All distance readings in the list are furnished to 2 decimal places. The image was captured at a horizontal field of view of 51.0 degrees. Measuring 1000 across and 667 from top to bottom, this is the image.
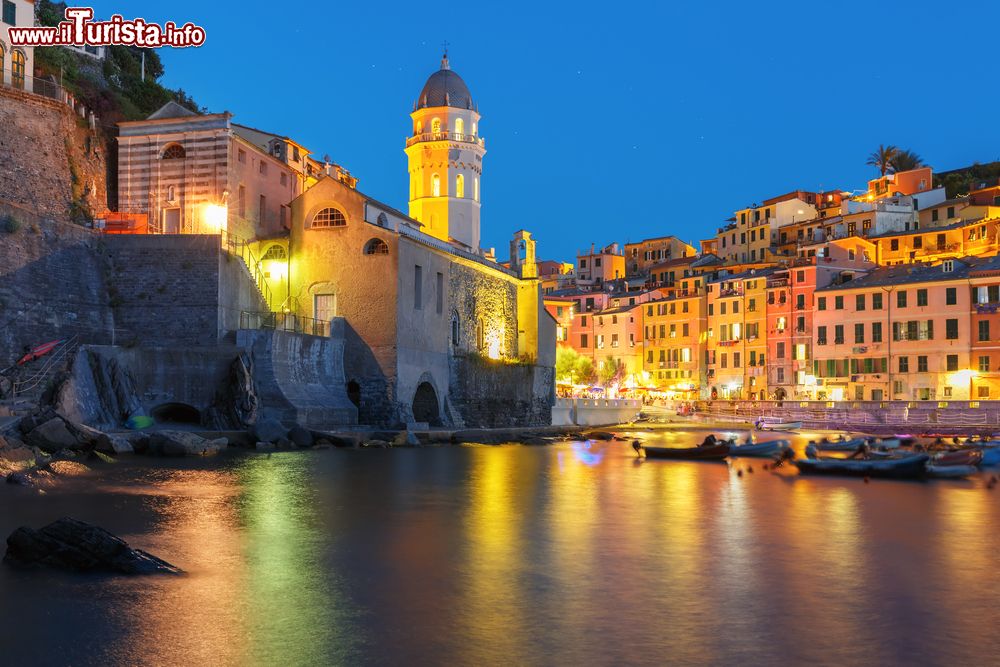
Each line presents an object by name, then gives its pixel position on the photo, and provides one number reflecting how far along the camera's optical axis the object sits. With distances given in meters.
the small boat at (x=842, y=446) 37.06
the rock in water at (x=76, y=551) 12.73
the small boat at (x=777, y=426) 54.34
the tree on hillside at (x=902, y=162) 94.88
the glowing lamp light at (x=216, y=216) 44.41
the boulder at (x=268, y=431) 34.50
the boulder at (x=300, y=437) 35.56
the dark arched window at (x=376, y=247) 43.28
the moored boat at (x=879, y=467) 28.45
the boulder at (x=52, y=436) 27.64
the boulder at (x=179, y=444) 30.67
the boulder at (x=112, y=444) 29.62
